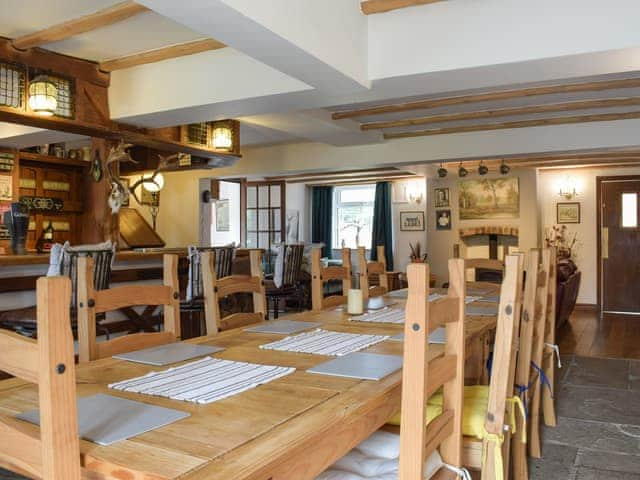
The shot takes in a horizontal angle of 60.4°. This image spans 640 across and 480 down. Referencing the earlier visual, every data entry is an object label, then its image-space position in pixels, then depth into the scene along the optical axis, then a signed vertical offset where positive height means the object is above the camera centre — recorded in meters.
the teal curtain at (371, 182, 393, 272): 10.78 +0.25
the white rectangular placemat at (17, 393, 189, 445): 1.08 -0.39
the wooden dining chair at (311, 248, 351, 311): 3.16 -0.28
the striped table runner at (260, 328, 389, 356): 1.92 -0.41
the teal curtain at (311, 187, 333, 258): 11.64 +0.33
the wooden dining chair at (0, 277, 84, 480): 0.80 -0.22
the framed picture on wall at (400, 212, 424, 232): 10.51 +0.19
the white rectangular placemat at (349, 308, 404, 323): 2.61 -0.42
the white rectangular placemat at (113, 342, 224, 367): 1.73 -0.40
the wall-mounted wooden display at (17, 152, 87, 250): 6.50 +0.50
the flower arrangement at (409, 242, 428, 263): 10.10 -0.43
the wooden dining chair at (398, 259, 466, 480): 1.27 -0.34
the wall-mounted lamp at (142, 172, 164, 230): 7.95 +0.40
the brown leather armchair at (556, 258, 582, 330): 5.97 -0.69
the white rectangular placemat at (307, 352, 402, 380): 1.57 -0.41
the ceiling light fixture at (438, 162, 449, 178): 6.94 +0.75
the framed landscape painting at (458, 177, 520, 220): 8.93 +0.54
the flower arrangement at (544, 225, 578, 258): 8.83 -0.15
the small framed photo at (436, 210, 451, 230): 9.57 +0.19
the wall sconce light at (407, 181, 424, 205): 10.38 +0.74
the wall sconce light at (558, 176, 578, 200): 8.85 +0.66
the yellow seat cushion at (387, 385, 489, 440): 1.89 -0.65
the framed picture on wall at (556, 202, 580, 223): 8.84 +0.29
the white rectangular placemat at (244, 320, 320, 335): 2.30 -0.41
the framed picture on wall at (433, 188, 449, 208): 9.59 +0.59
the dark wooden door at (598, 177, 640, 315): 8.48 -0.24
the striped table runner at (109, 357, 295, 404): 1.36 -0.40
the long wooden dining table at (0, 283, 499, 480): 0.96 -0.40
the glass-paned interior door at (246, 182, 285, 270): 10.02 +0.32
